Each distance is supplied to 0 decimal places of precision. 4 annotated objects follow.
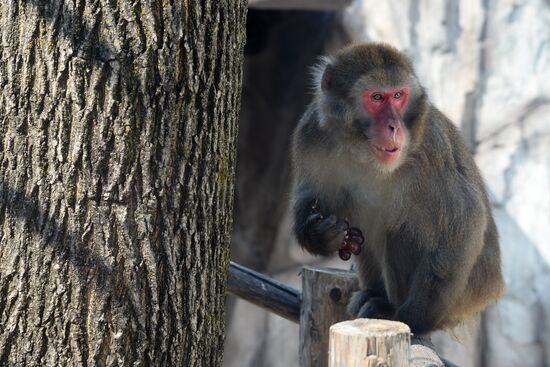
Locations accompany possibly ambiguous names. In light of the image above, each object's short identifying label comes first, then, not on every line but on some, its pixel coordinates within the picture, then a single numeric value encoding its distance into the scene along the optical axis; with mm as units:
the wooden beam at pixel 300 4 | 15306
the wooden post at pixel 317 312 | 9508
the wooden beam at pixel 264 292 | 10000
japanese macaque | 8539
